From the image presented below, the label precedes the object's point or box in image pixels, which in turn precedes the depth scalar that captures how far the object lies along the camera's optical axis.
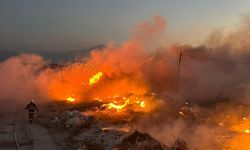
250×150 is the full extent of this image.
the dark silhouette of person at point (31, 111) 18.40
